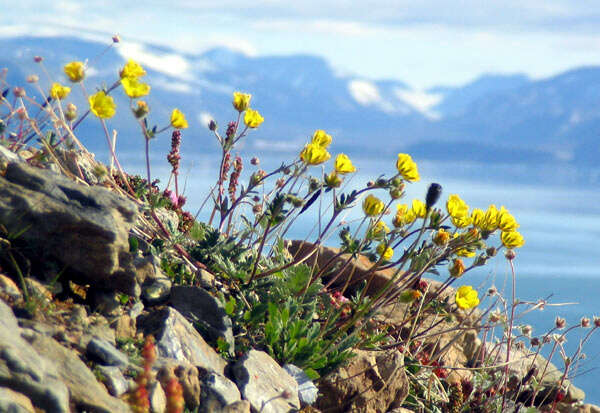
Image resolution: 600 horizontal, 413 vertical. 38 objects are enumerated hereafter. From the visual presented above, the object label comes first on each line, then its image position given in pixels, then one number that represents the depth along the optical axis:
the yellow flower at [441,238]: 7.19
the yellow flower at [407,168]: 7.29
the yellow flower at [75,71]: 6.90
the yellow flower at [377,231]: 7.80
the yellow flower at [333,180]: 7.19
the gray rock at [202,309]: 7.12
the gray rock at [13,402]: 4.27
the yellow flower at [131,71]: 6.98
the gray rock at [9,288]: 5.74
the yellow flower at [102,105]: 6.96
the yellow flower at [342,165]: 7.28
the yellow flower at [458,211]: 7.48
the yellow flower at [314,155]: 7.30
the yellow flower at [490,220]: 7.41
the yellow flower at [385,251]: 7.82
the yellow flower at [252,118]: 7.89
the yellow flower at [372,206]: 7.45
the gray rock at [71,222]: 6.11
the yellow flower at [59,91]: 7.72
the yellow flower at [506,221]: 7.41
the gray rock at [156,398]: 5.19
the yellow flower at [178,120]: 7.19
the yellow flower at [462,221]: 7.64
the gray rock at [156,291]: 7.01
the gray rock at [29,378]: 4.62
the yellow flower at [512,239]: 7.60
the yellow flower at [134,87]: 6.88
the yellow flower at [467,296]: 8.03
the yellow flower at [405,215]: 7.89
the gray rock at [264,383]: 6.27
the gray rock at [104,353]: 5.52
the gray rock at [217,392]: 5.79
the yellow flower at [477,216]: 7.47
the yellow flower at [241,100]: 7.83
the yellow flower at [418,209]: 7.97
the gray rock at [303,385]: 6.90
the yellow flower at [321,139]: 7.57
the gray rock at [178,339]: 6.17
